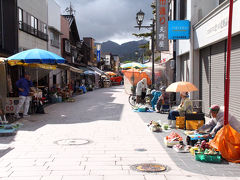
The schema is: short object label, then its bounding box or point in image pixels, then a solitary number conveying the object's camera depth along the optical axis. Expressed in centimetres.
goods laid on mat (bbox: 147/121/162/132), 938
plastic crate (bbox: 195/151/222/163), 585
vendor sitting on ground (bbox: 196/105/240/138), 666
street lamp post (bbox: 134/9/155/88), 1762
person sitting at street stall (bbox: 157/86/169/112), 1430
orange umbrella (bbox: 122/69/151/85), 2690
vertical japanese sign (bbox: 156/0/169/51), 1878
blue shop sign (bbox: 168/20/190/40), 1472
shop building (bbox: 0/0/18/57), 2016
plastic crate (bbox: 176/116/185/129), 988
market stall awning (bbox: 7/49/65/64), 1284
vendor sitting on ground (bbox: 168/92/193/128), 1002
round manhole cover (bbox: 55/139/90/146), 757
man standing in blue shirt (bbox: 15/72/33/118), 1255
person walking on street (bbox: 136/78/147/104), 1753
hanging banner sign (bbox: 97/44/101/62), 6807
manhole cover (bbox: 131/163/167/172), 531
